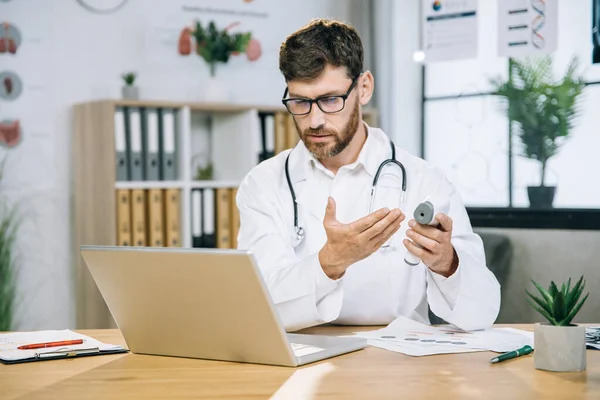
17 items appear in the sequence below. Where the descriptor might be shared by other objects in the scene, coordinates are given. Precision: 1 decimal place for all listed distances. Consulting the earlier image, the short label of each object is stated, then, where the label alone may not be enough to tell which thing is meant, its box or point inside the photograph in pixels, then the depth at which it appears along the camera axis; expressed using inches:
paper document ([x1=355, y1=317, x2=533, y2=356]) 63.4
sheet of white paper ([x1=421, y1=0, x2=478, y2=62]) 165.9
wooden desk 51.2
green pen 59.0
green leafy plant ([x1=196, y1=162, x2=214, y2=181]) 160.1
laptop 54.2
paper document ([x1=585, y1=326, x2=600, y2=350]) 64.4
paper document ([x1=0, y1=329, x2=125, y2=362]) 62.8
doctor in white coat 82.0
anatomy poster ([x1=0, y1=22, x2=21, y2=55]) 143.7
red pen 65.0
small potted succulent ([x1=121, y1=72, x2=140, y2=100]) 148.7
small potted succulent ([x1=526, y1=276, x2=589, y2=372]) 56.2
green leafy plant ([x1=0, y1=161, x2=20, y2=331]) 140.8
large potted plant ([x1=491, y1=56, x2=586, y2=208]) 144.4
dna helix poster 152.8
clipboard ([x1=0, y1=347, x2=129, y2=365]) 61.9
